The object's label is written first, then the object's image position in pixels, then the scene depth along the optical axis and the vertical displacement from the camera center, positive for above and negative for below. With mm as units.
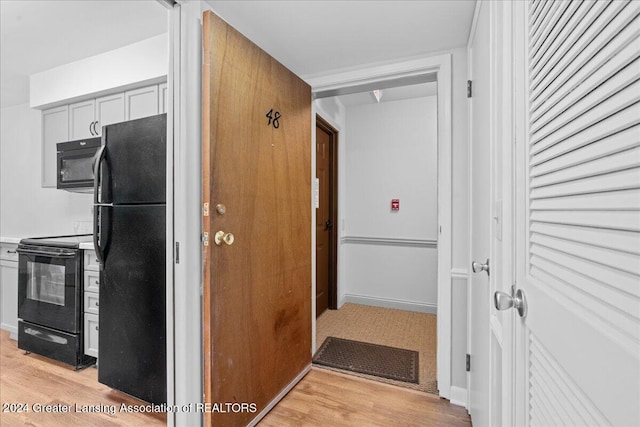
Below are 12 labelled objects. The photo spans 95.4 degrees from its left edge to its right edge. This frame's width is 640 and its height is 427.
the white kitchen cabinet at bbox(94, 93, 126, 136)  2309 +833
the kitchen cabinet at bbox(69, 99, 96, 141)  2445 +801
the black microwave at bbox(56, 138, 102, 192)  2283 +397
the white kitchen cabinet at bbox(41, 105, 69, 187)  2598 +677
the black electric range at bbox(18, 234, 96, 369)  2090 -644
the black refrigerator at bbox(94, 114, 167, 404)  1579 -241
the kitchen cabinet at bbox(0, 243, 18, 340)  2449 -645
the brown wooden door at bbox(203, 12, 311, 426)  1305 -59
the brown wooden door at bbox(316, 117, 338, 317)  3184 -57
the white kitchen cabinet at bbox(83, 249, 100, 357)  2066 -644
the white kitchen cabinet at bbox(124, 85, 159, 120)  2170 +843
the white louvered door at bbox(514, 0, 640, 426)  347 -1
